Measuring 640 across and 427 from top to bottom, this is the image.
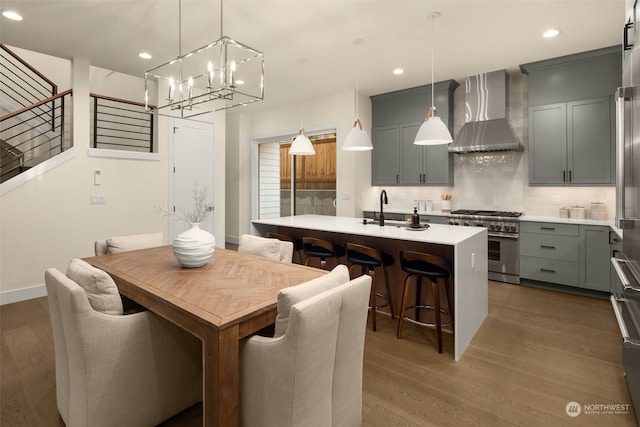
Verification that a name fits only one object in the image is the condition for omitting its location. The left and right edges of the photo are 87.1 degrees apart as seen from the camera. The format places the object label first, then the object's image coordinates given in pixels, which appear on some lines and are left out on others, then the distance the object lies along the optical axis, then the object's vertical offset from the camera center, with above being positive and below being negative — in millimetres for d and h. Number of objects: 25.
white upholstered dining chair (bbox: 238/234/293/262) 2861 -300
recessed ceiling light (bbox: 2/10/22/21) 3232 +1935
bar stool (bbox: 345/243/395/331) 2975 -424
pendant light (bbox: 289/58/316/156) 3896 +775
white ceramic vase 2209 -235
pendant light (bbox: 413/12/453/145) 3062 +744
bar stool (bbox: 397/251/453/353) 2643 -475
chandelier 4246 +2013
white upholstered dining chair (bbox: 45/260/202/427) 1563 -737
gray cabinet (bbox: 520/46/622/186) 4004 +1186
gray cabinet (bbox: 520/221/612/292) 3852 -503
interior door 5246 +768
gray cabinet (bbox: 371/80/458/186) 5281 +1234
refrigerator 1707 +76
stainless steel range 4426 -377
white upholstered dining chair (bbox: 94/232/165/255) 2902 -274
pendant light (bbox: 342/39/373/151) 3692 +807
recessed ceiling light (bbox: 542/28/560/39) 3553 +1919
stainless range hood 4652 +1383
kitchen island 2562 -309
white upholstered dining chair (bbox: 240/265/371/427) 1352 -628
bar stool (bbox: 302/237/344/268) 3318 -365
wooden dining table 1372 -425
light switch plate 4426 +188
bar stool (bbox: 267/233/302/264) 3730 -324
